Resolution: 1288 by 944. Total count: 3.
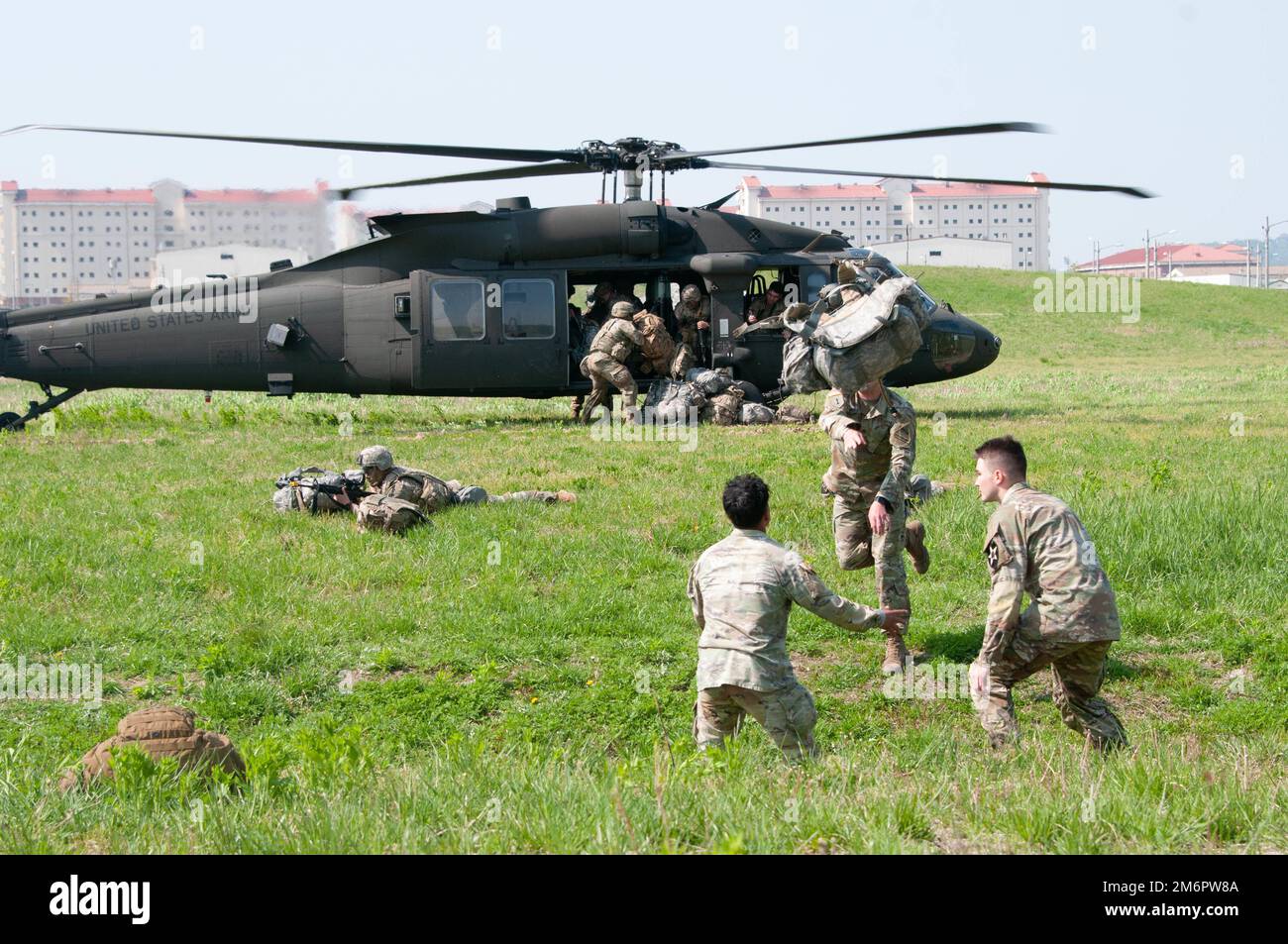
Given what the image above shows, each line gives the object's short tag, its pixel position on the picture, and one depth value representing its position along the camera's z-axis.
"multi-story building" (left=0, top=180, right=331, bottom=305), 127.44
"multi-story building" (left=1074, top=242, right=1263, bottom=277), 191.00
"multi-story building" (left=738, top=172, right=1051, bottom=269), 158.75
